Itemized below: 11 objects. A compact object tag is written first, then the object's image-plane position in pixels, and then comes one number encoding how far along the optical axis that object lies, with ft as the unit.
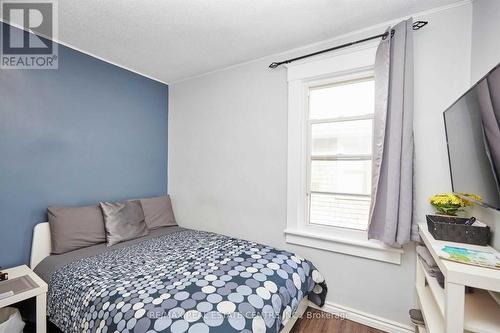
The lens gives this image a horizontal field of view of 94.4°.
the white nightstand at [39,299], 4.73
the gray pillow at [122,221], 7.26
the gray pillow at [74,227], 6.54
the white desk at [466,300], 2.98
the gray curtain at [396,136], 5.43
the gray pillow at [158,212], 8.80
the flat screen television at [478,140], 3.19
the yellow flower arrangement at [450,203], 4.73
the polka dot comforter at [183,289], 3.85
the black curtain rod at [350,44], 5.51
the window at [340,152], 6.56
